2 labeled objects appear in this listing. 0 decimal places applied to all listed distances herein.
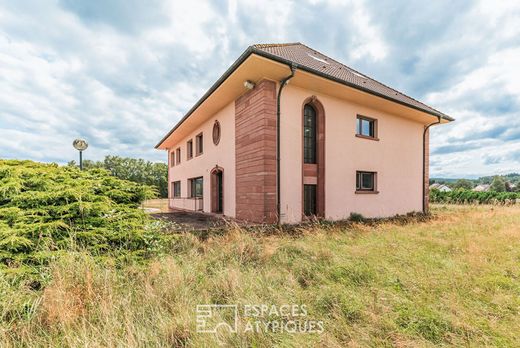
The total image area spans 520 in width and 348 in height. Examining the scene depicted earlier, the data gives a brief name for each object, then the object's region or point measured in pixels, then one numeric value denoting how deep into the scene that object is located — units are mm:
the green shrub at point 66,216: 2900
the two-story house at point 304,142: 8164
